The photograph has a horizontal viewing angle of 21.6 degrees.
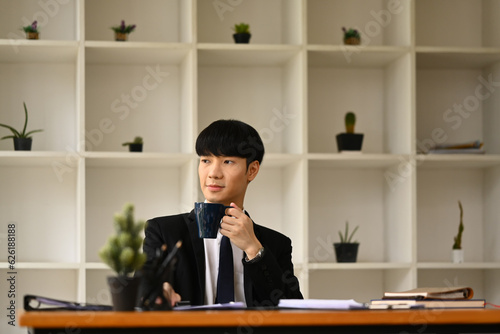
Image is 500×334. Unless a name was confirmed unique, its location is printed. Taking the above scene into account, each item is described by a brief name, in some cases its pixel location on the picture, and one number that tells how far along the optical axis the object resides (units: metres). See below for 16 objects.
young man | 3.79
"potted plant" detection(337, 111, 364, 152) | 6.76
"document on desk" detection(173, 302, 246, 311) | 2.90
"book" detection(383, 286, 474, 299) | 3.27
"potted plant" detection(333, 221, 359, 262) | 6.71
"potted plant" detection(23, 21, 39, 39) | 6.47
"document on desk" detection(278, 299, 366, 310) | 2.95
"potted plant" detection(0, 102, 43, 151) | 6.36
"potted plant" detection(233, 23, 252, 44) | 6.64
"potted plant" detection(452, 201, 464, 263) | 6.81
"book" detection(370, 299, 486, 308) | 3.16
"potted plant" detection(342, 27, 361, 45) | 6.78
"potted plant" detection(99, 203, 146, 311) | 2.77
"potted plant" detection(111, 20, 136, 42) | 6.56
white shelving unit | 6.51
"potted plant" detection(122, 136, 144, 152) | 6.49
